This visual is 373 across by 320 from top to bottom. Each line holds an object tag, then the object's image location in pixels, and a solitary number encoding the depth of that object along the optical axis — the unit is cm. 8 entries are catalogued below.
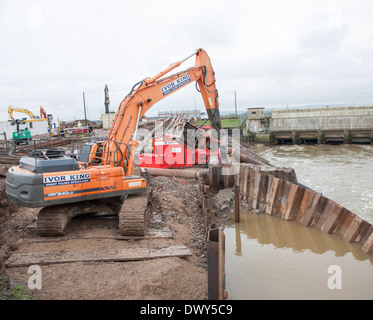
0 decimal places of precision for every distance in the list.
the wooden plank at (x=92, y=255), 627
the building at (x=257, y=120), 3656
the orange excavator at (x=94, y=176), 686
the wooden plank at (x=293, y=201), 1023
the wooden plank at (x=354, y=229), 848
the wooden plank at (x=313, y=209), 955
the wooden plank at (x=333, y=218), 897
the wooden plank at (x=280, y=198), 1080
